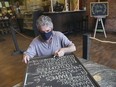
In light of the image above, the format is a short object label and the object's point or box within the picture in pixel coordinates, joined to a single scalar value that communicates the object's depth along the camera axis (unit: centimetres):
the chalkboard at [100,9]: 675
